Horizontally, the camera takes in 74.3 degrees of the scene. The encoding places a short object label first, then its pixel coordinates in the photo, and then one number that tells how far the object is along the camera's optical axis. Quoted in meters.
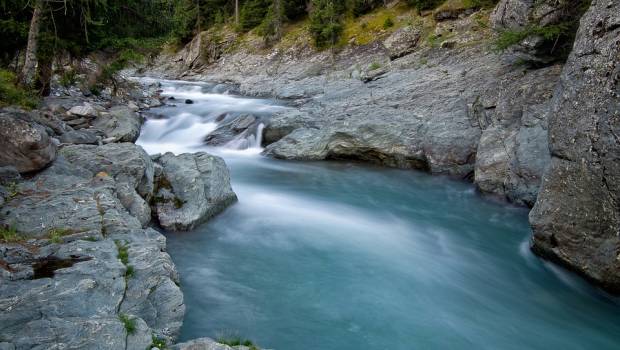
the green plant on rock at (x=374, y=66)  22.03
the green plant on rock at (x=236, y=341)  4.35
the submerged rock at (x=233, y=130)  15.77
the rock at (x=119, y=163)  7.59
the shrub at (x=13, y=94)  8.27
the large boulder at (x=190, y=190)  7.89
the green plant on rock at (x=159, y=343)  3.78
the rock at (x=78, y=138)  9.38
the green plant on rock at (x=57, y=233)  5.18
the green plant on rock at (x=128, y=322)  3.79
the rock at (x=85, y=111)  11.93
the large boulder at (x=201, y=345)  3.80
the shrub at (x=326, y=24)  30.03
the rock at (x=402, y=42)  23.00
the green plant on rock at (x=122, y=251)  5.09
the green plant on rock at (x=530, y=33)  10.12
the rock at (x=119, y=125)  12.10
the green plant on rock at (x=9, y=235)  5.02
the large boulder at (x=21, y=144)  6.50
